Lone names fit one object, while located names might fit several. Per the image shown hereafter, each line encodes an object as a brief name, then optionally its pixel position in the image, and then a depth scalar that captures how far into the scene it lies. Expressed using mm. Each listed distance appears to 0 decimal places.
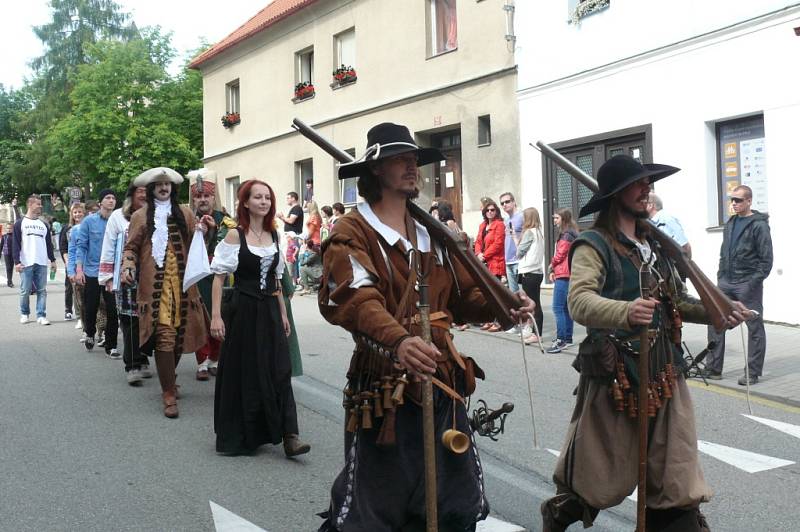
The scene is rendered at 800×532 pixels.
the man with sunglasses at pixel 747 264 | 8750
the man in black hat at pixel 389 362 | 3336
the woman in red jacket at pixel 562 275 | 10961
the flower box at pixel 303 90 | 25016
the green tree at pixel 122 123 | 39594
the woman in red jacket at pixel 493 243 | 12758
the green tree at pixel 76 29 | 54875
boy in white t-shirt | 14758
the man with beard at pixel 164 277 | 7535
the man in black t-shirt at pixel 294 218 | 17916
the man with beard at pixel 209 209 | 7906
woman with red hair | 6148
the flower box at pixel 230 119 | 29500
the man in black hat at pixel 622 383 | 3779
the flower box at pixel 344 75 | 22969
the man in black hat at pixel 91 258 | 11281
